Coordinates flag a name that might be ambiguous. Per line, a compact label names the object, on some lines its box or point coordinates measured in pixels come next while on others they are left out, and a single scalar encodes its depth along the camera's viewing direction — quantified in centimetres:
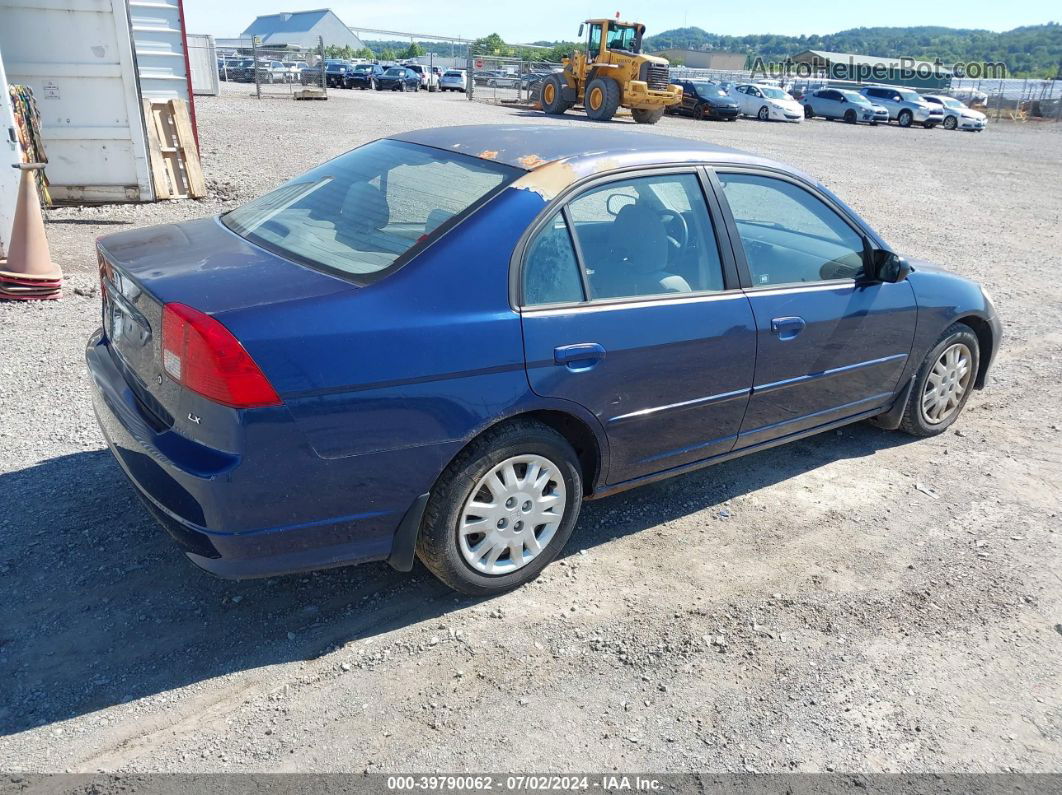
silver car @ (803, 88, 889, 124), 3517
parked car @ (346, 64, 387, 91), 4238
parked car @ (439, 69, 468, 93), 4391
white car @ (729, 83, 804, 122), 3297
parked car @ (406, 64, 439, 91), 4453
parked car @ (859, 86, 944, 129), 3528
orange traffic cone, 619
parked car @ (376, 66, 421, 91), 4278
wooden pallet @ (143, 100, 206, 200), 999
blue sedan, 264
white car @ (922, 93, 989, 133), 3522
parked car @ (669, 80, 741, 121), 3125
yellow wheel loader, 2550
